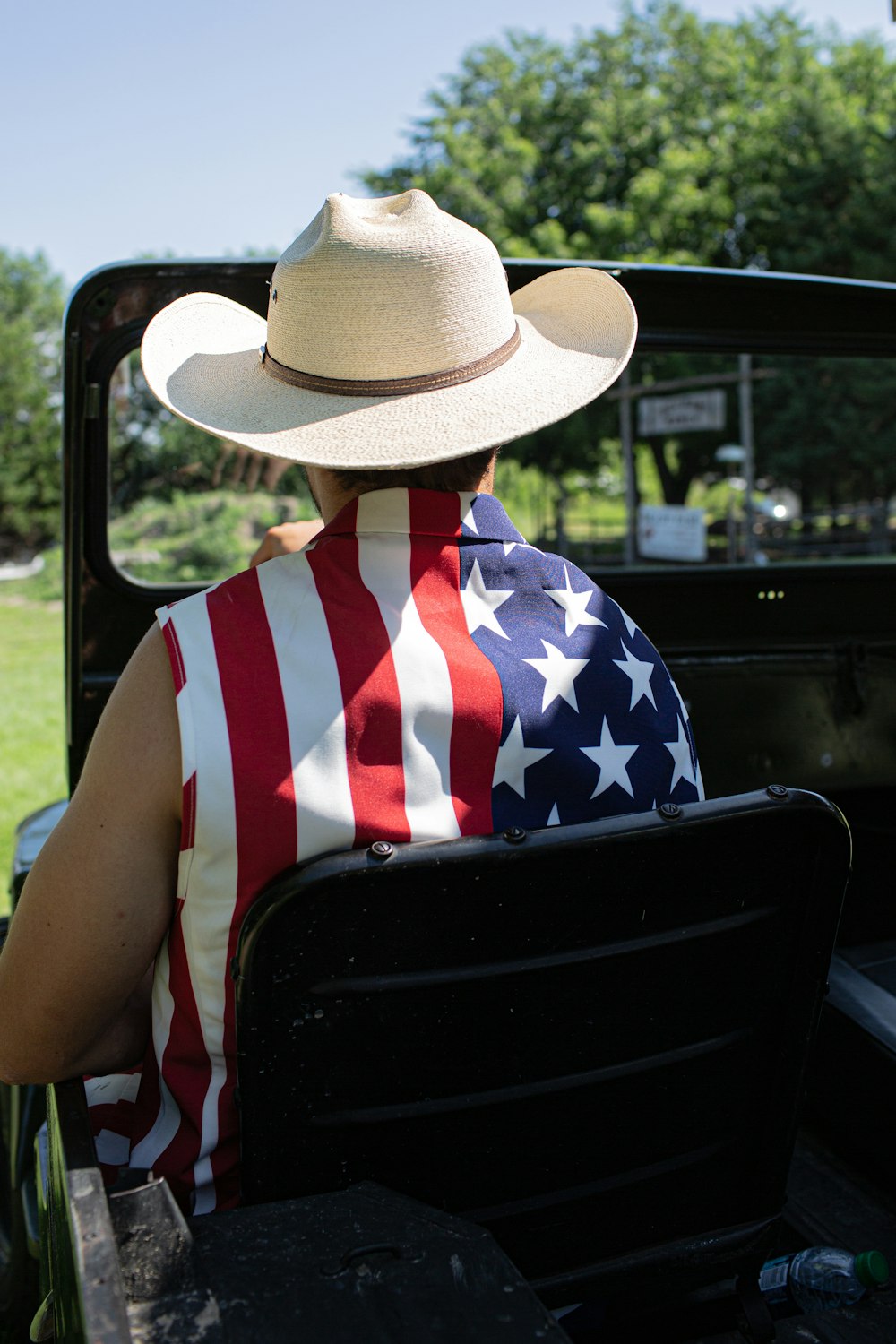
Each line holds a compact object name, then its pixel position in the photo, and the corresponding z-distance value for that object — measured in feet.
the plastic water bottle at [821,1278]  5.21
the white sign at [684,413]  32.17
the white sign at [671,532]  23.91
